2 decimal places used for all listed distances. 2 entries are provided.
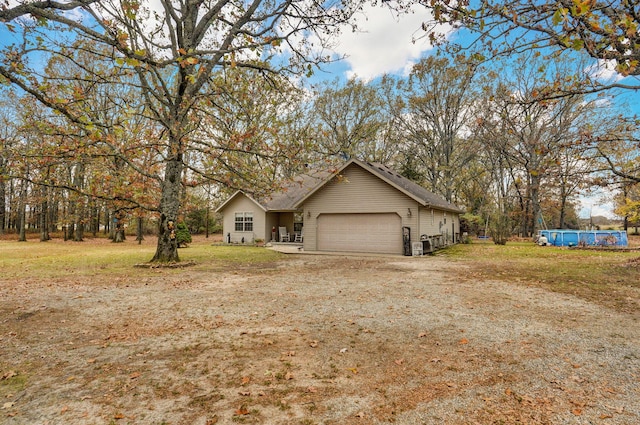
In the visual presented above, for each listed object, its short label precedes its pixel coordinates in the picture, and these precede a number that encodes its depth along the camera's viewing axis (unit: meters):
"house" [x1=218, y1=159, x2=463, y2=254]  17.19
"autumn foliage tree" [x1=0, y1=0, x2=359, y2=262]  5.04
